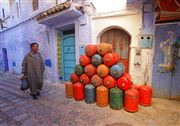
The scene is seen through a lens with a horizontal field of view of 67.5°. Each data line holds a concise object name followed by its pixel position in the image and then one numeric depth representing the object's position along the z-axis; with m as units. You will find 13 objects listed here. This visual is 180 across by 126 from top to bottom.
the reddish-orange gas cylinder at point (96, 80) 3.74
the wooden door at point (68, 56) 6.14
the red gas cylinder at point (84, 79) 3.95
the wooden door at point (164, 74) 3.83
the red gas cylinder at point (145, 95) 3.57
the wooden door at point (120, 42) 4.66
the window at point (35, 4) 7.16
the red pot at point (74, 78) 4.21
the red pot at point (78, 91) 4.05
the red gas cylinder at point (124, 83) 3.41
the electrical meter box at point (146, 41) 4.02
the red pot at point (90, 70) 3.85
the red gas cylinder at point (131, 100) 3.26
